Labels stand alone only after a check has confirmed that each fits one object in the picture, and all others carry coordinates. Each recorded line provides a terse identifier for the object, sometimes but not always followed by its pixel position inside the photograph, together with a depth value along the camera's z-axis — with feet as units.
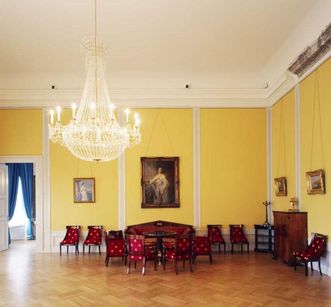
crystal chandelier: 21.88
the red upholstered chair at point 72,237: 34.91
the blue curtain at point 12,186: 46.80
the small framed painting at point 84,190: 36.60
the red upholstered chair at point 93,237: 34.94
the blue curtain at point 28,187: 47.93
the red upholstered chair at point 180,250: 26.58
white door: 37.96
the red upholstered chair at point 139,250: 27.04
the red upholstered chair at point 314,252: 24.66
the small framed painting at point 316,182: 25.35
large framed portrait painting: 36.58
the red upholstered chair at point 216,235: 35.03
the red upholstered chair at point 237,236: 35.24
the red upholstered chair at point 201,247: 29.68
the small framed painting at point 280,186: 32.58
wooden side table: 34.68
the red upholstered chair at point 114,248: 29.40
